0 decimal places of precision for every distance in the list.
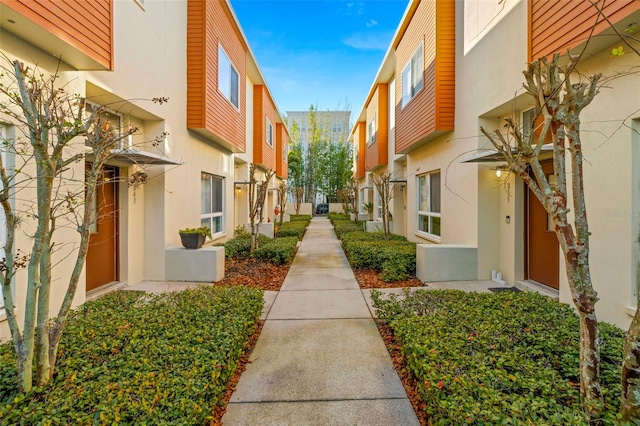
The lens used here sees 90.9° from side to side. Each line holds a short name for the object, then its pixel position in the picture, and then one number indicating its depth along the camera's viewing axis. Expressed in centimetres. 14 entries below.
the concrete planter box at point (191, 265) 680
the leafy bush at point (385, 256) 708
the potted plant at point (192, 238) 687
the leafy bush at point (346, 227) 1396
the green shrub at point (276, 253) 848
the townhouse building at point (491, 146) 380
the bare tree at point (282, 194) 1719
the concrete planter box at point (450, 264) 678
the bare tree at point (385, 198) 1071
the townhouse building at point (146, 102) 386
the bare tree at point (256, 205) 927
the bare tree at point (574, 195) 209
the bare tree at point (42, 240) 221
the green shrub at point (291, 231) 1367
